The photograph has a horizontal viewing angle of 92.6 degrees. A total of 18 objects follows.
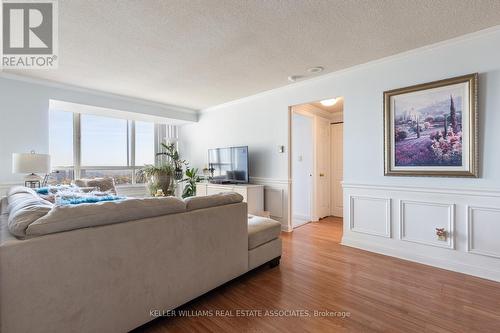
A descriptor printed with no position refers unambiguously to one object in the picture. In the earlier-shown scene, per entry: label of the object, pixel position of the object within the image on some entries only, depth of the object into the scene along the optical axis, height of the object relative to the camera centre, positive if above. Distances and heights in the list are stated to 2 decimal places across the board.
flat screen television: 4.50 +0.05
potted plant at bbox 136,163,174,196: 5.54 -0.25
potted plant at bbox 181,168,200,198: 5.48 -0.34
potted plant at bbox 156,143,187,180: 6.09 +0.24
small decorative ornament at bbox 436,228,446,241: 2.61 -0.76
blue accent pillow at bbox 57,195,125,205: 2.27 -0.32
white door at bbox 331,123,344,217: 5.23 -0.03
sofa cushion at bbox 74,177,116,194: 4.17 -0.28
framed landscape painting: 2.46 +0.41
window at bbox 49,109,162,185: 4.81 +0.50
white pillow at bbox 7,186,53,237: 1.23 -0.25
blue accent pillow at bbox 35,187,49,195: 3.00 -0.28
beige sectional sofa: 1.19 -0.60
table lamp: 3.16 +0.08
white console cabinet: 4.10 -0.46
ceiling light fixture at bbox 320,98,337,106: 4.25 +1.15
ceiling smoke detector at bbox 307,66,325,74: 3.29 +1.35
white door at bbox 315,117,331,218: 4.94 -0.04
